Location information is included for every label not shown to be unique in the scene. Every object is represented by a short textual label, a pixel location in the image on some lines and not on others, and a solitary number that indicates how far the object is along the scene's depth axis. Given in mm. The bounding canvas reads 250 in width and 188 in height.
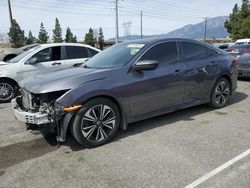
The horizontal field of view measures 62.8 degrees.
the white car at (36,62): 5592
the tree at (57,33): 37826
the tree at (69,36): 39500
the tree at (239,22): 30682
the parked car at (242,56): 6740
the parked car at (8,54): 7734
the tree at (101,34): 45295
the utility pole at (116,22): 26000
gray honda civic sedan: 2905
